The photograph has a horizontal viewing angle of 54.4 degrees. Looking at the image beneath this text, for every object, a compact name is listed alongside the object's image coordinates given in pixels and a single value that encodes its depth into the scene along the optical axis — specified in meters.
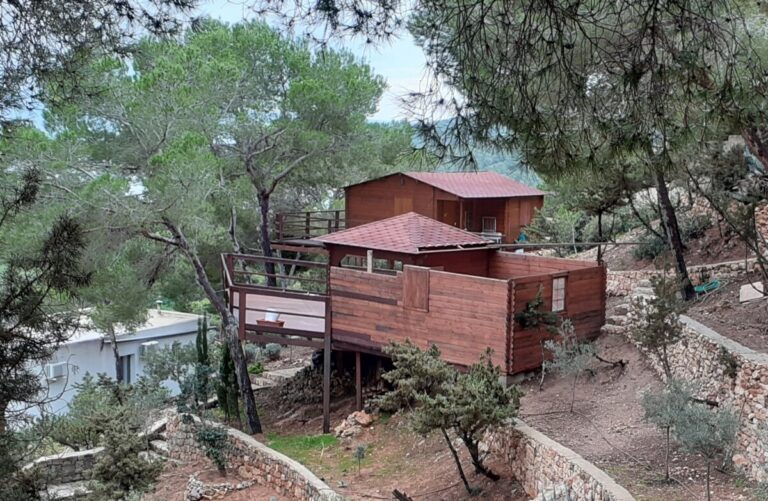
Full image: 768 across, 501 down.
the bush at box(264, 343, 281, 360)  18.73
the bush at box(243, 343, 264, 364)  18.04
